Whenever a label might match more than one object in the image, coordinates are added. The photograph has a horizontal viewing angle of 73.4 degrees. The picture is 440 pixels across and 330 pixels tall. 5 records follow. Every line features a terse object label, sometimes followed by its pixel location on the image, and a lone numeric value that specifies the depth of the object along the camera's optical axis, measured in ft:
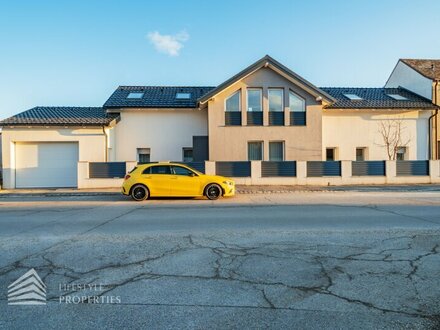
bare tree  68.64
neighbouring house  71.05
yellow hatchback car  39.93
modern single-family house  57.82
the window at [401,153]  70.49
